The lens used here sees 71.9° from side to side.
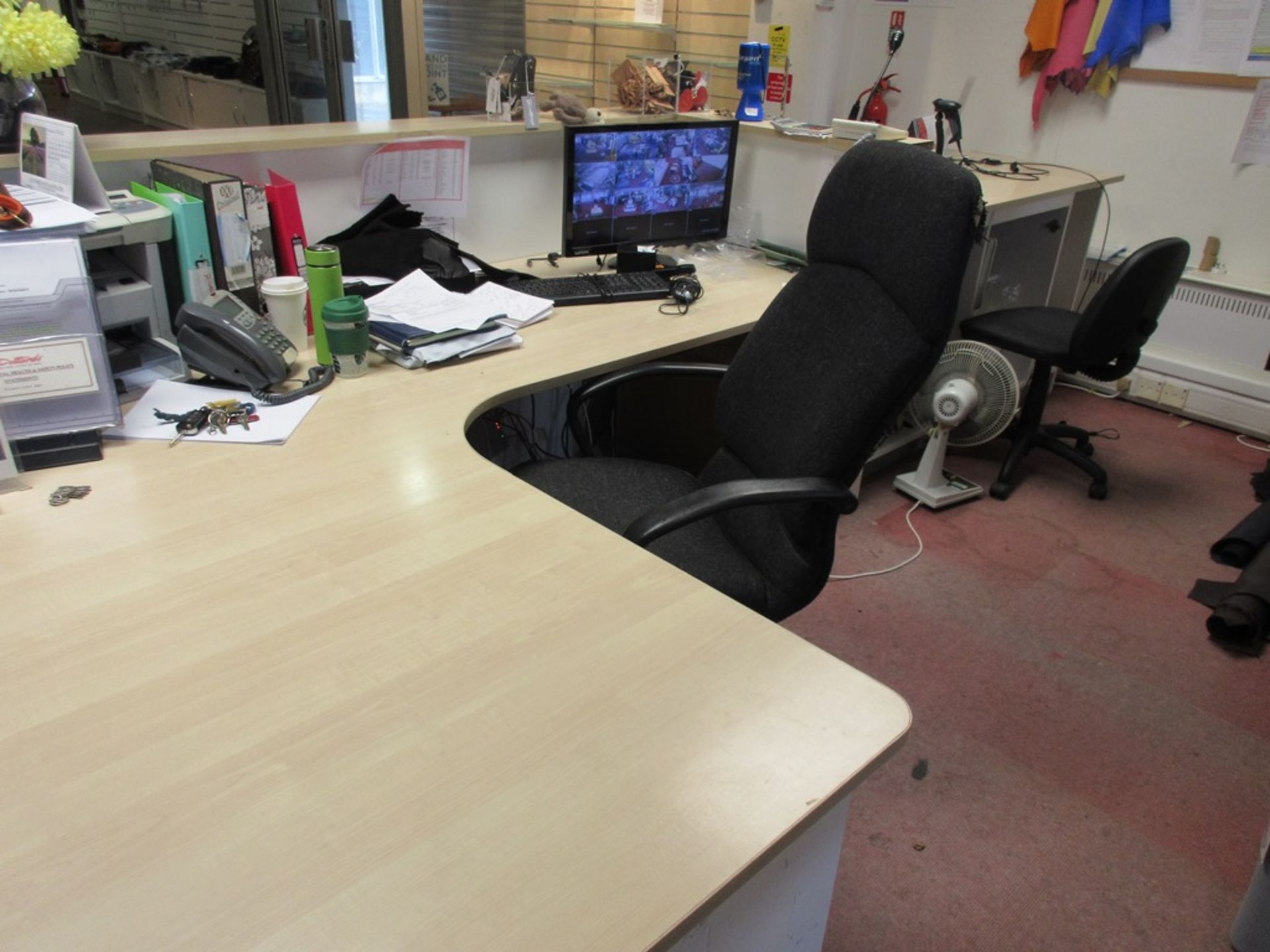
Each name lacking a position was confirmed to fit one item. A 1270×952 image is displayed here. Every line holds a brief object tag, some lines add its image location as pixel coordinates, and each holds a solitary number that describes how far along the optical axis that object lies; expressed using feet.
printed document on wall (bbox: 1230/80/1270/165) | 10.78
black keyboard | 6.96
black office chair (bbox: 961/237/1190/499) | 8.66
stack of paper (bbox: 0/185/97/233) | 4.55
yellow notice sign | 9.01
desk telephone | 4.99
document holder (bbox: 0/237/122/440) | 4.14
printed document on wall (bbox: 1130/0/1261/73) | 10.77
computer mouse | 6.97
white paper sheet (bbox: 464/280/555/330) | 6.38
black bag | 6.74
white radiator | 11.25
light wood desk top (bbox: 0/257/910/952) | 2.28
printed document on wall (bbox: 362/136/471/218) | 6.98
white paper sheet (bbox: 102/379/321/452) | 4.61
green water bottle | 5.42
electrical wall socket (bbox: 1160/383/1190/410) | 11.78
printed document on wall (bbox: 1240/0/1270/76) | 10.61
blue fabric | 11.24
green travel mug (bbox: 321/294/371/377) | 5.21
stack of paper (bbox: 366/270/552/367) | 5.68
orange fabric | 11.94
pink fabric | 11.78
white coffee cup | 5.51
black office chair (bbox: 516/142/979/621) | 4.32
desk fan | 8.78
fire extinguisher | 13.65
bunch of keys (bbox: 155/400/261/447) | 4.64
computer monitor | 7.22
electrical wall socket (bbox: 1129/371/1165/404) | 12.04
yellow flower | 4.96
